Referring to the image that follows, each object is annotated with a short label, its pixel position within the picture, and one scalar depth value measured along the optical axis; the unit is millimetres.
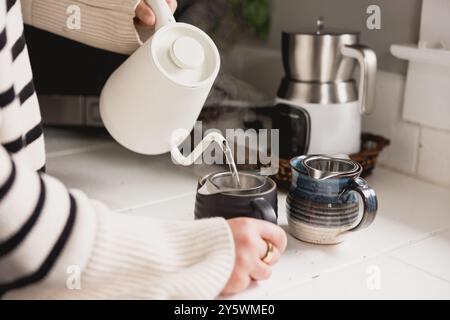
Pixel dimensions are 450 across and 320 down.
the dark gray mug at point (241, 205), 1088
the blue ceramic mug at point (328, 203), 1129
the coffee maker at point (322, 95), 1357
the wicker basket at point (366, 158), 1339
